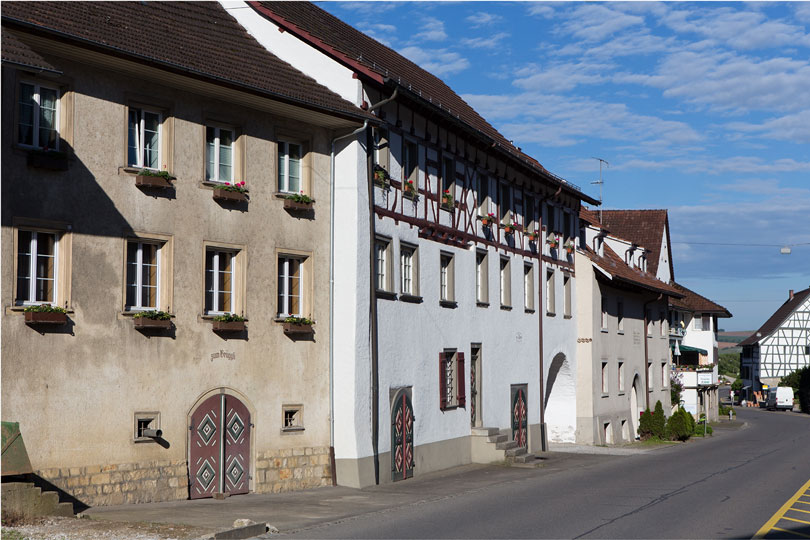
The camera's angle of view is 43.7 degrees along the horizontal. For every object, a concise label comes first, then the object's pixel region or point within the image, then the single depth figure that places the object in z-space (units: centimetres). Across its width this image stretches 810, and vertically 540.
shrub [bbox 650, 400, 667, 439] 4391
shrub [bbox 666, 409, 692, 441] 4388
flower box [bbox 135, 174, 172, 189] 1762
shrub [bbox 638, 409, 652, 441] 4409
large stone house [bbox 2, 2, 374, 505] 1592
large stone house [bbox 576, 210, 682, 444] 3947
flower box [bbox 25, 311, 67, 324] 1562
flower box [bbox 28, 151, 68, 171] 1589
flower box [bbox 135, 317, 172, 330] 1744
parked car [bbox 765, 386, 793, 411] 9738
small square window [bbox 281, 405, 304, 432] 2055
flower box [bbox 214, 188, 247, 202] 1914
